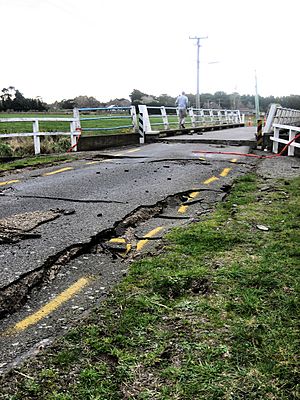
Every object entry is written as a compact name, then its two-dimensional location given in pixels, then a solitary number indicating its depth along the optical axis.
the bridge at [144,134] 12.98
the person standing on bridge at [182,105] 22.89
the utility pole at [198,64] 53.84
